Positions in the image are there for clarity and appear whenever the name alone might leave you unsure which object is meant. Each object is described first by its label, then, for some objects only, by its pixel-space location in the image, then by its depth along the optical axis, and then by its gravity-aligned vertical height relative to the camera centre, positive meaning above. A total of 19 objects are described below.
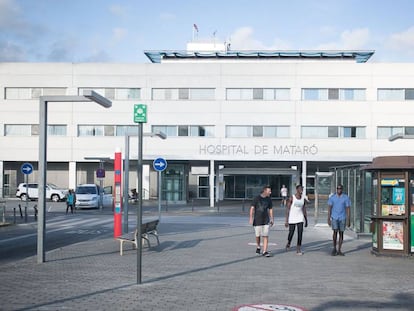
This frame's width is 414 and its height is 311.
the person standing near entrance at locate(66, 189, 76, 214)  33.44 -1.31
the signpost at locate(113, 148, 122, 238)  18.86 -0.66
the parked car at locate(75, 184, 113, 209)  38.97 -1.27
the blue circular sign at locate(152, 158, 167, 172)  27.02 +0.57
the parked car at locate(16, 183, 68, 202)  47.19 -1.31
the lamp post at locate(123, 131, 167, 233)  21.23 -0.14
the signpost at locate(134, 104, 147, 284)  9.91 -0.44
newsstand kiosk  14.38 -0.66
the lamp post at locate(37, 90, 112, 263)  12.96 +0.58
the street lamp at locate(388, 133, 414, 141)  17.91 +1.27
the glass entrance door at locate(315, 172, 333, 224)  29.21 -0.47
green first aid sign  10.98 +1.14
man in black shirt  14.85 -0.86
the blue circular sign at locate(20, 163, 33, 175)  28.13 +0.31
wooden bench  14.65 -1.46
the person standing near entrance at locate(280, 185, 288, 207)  44.66 -1.10
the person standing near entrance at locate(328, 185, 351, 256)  15.27 -0.84
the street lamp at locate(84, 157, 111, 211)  37.05 +0.99
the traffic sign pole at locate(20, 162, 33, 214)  28.13 +0.31
